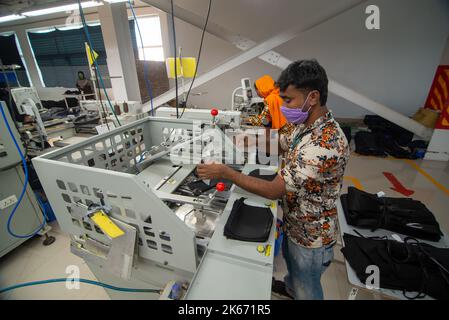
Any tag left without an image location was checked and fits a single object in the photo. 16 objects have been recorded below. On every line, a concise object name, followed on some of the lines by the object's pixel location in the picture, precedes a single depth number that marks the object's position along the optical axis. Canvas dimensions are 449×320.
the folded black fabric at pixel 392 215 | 1.19
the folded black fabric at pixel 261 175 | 1.06
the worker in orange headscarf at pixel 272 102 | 2.13
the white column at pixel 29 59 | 6.70
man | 0.76
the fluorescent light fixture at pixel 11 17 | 3.44
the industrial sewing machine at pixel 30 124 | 1.98
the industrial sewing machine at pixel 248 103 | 2.96
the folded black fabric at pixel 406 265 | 0.88
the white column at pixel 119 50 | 3.34
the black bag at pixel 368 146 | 3.60
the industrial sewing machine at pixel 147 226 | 0.62
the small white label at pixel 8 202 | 1.56
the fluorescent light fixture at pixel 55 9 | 2.65
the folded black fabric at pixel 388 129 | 3.82
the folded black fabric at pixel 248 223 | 0.75
